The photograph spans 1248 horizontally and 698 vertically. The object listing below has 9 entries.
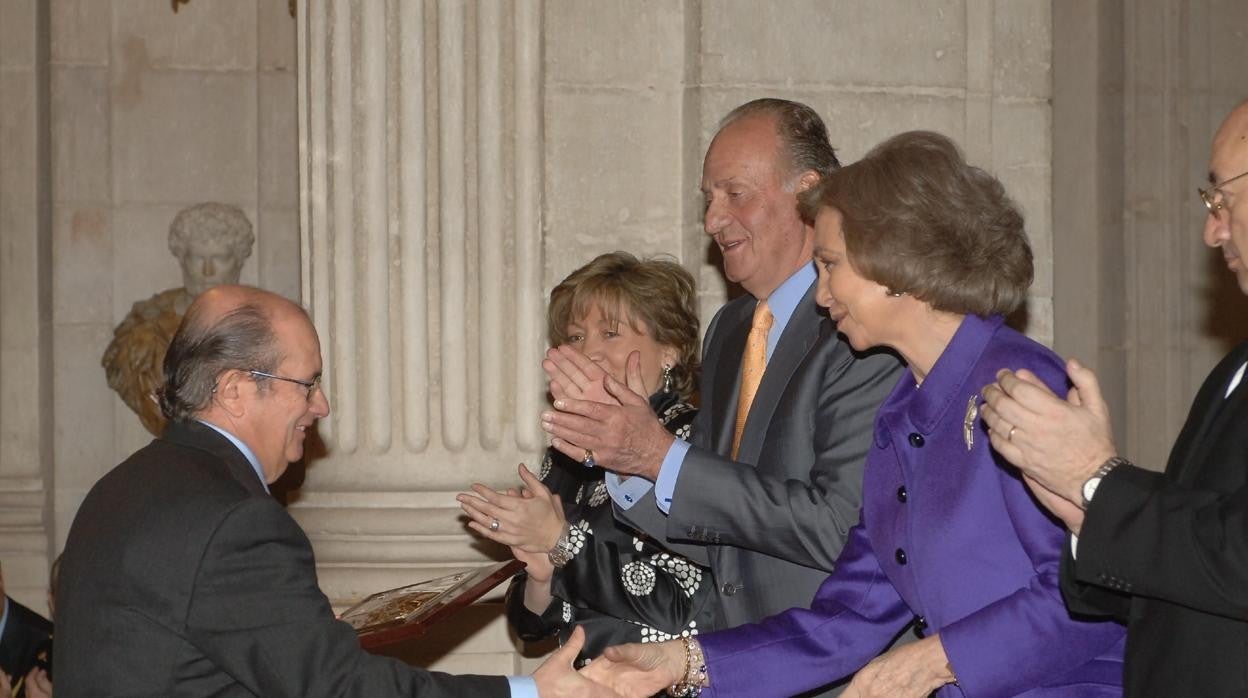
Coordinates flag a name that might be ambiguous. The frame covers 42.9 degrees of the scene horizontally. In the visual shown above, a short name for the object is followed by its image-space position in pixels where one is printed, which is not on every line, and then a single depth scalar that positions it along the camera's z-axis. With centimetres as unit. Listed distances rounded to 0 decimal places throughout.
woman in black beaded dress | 388
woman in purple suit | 289
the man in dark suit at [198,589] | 286
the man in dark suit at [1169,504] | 240
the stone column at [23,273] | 770
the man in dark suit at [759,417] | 348
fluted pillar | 521
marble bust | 752
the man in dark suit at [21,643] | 566
